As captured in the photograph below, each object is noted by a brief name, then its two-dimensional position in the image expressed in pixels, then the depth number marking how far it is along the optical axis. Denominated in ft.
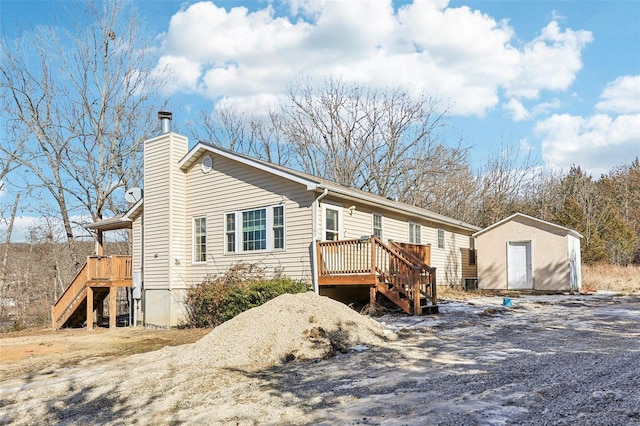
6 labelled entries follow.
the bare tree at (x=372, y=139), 101.04
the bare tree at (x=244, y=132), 113.91
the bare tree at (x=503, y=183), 103.09
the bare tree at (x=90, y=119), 78.74
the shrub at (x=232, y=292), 40.32
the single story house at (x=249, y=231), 41.57
